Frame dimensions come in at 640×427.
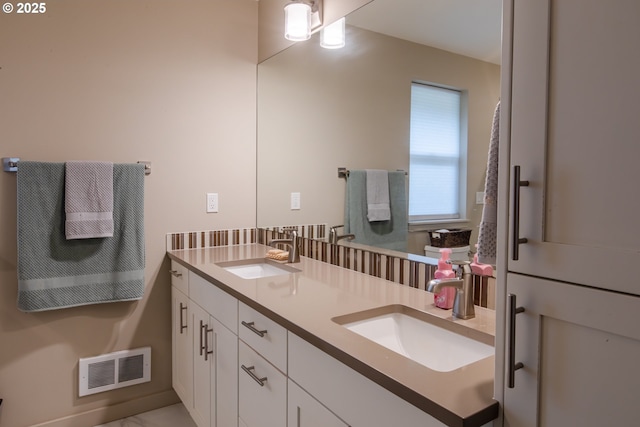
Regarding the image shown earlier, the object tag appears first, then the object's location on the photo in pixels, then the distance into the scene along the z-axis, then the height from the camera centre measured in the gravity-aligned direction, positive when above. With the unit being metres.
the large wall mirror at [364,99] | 1.38 +0.46
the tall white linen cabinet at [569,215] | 0.57 -0.02
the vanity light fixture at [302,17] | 2.06 +0.93
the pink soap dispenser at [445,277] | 1.27 -0.24
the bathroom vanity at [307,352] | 0.81 -0.38
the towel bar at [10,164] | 1.89 +0.15
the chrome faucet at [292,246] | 2.07 -0.23
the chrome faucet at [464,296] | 1.18 -0.27
